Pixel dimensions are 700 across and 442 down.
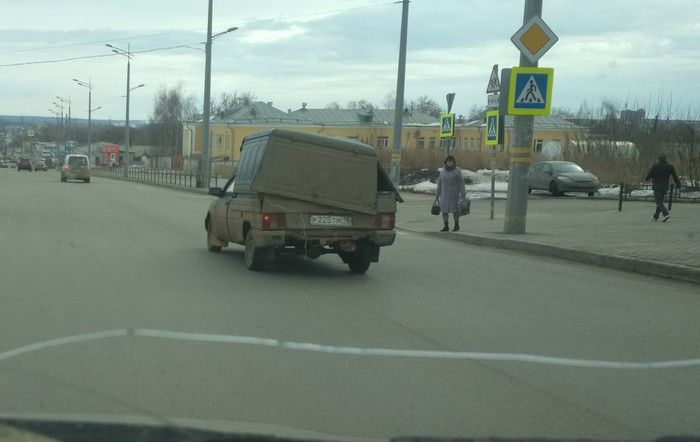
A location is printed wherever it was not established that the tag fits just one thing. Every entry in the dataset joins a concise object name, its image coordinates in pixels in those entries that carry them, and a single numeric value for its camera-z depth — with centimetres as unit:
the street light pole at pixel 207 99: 4044
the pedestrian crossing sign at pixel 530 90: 1579
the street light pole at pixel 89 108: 8338
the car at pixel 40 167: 9351
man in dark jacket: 1893
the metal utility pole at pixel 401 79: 2683
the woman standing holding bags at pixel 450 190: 1766
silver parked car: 3142
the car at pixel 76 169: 4984
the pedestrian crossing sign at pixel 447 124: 2280
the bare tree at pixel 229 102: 14138
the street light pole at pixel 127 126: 6307
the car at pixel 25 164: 8450
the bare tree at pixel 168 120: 13510
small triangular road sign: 1908
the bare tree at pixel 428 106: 14162
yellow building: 8456
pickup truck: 1052
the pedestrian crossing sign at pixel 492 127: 1931
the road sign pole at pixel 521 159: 1611
